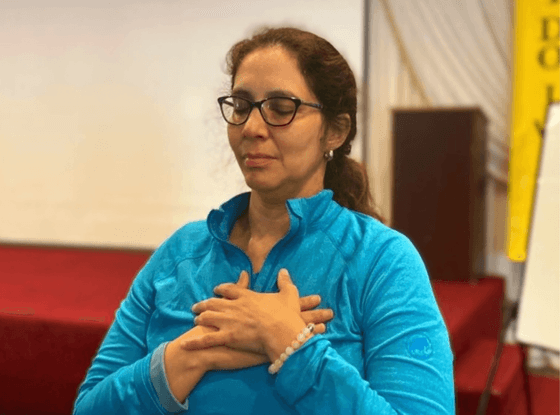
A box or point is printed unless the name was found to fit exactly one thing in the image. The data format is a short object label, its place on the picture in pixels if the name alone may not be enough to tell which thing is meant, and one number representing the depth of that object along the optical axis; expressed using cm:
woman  84
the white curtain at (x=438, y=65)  372
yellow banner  347
